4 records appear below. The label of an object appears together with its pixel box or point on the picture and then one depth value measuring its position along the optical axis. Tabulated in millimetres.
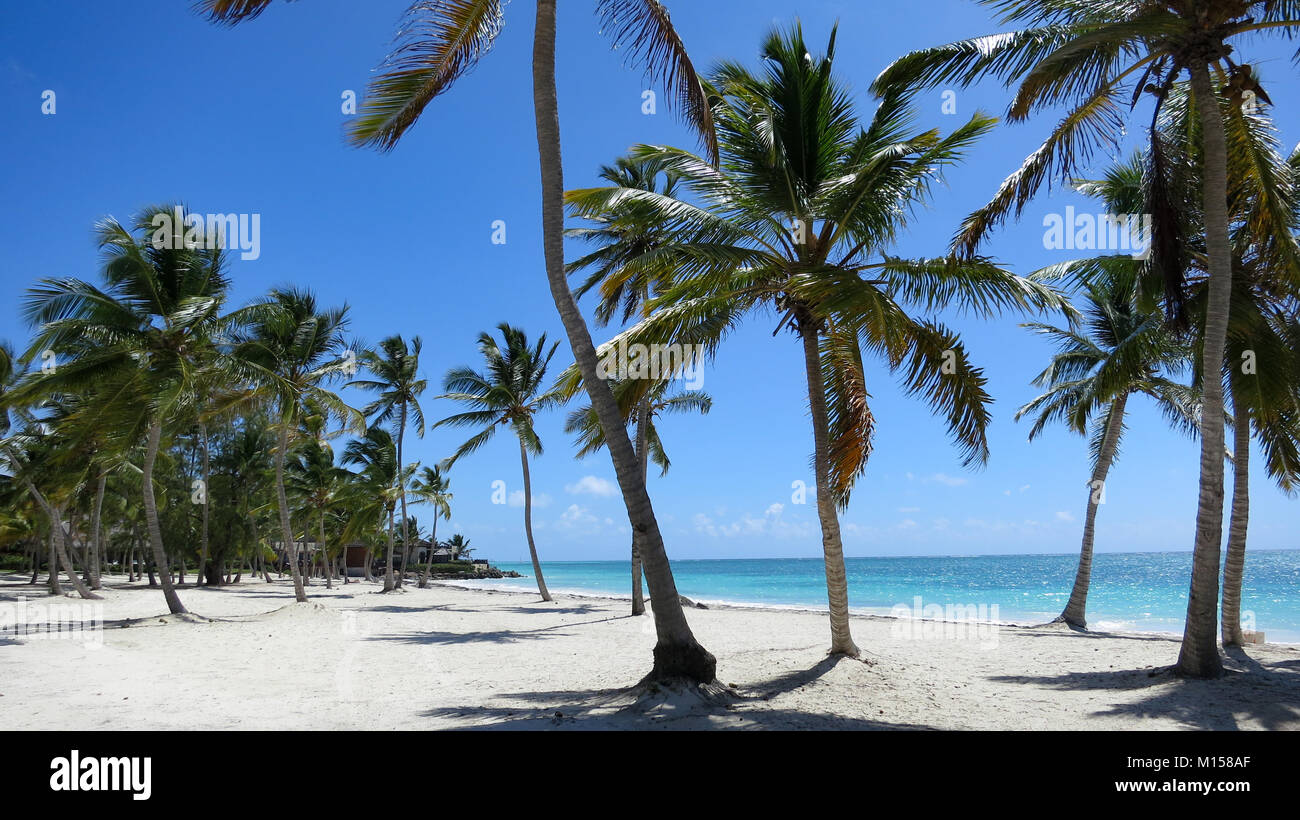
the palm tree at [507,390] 26375
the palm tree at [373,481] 35969
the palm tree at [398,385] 31906
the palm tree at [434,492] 36281
